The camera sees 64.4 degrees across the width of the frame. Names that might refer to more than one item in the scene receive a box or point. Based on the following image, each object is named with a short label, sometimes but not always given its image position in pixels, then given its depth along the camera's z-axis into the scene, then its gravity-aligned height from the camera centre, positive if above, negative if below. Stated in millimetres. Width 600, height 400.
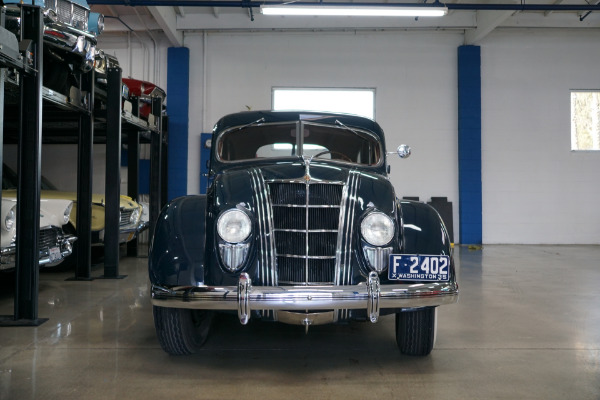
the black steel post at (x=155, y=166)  7539 +675
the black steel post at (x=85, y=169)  5270 +432
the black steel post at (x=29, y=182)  3609 +196
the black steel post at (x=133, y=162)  7633 +736
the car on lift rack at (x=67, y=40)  4718 +1693
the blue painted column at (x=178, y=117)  10672 +2040
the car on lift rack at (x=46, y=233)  4039 -239
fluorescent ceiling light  7949 +3364
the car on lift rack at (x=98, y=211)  5609 -44
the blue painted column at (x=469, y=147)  10672 +1383
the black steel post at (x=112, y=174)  5676 +404
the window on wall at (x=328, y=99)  10859 +2498
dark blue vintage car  2404 -252
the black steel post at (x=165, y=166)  10312 +925
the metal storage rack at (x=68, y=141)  3615 +654
